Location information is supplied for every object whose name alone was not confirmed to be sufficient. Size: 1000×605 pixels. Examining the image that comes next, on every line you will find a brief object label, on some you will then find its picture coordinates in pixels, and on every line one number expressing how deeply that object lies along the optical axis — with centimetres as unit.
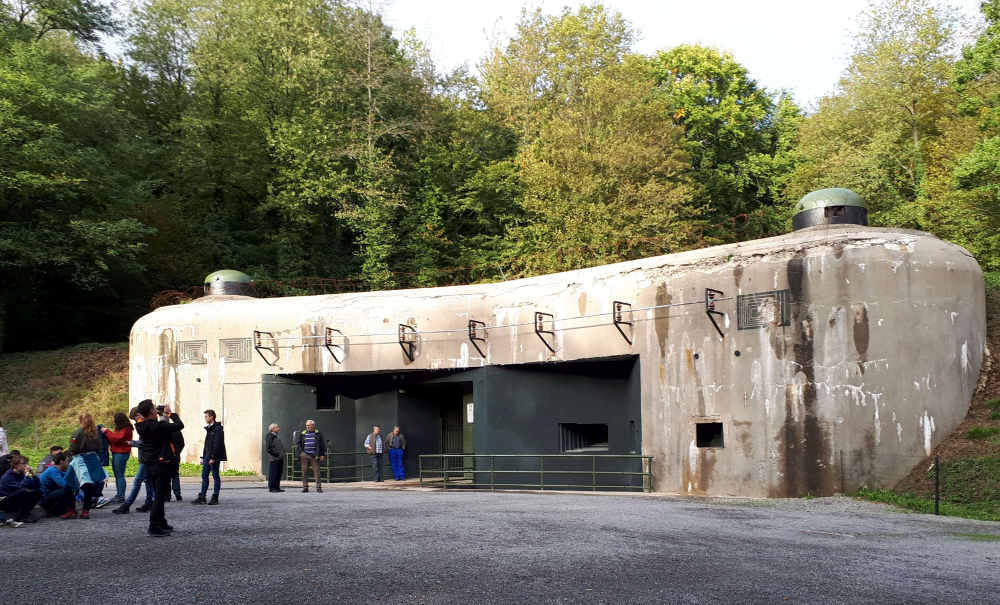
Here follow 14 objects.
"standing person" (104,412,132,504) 1355
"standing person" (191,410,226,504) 1482
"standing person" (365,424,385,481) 2323
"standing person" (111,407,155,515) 1306
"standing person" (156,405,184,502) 1288
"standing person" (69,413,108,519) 1280
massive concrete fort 1683
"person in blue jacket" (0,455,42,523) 1220
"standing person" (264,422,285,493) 1734
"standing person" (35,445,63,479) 1320
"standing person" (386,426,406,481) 2328
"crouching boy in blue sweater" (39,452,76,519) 1283
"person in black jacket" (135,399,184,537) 1073
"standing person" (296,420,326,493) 1838
